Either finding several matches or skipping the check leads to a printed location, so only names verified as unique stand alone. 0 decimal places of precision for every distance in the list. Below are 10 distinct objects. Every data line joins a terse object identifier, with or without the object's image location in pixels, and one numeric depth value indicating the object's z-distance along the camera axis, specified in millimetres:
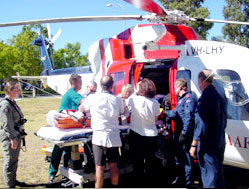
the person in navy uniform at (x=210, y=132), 3371
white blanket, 3680
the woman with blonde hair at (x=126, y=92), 4707
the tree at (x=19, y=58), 39875
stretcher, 3701
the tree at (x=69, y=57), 51875
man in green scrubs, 4387
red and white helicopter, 4055
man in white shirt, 3553
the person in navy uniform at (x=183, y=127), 3965
